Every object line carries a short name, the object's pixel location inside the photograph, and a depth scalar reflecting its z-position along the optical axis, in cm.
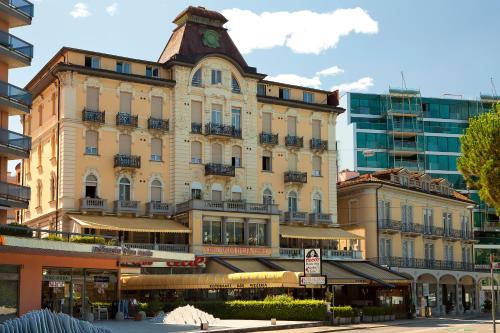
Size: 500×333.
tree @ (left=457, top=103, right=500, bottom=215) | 3650
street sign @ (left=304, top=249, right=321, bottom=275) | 4500
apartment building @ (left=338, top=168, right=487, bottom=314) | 6956
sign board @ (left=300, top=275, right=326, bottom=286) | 4462
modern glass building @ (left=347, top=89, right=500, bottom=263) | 9631
